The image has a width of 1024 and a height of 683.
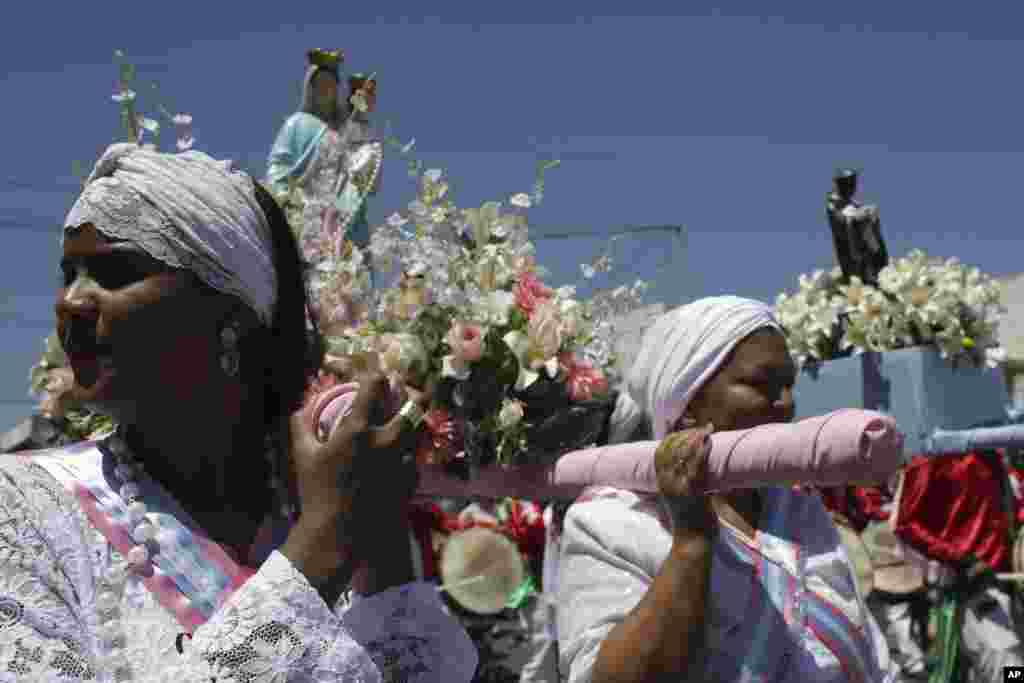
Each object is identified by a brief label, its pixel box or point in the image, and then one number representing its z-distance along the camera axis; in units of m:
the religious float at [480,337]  2.87
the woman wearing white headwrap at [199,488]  1.41
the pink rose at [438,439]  2.82
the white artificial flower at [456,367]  2.96
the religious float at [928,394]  6.56
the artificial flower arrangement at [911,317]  6.64
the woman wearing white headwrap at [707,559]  2.36
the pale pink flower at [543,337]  3.00
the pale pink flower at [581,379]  3.06
